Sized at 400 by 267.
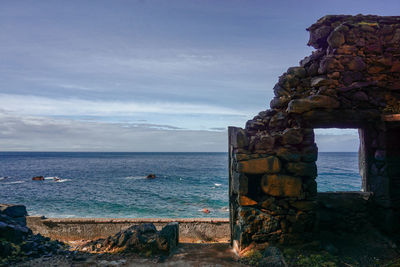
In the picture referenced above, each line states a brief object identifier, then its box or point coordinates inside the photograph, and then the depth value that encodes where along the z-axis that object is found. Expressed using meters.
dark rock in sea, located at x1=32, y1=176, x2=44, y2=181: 41.91
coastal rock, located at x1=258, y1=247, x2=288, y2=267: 4.58
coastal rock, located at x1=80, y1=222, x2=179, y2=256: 5.54
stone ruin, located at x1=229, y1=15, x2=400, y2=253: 5.37
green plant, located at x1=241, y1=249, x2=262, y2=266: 4.90
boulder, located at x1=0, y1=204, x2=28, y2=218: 7.62
